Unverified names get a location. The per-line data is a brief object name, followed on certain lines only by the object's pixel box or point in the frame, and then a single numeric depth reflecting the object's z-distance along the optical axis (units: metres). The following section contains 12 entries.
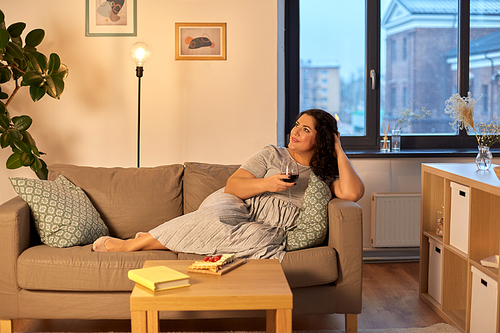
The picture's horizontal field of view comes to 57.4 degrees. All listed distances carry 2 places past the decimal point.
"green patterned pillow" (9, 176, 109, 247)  2.24
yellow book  1.49
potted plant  2.74
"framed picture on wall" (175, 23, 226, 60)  3.34
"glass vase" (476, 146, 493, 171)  2.50
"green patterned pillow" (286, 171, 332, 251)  2.23
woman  2.15
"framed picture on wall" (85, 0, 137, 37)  3.30
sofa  2.08
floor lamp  3.08
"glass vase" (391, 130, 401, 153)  3.56
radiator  3.38
